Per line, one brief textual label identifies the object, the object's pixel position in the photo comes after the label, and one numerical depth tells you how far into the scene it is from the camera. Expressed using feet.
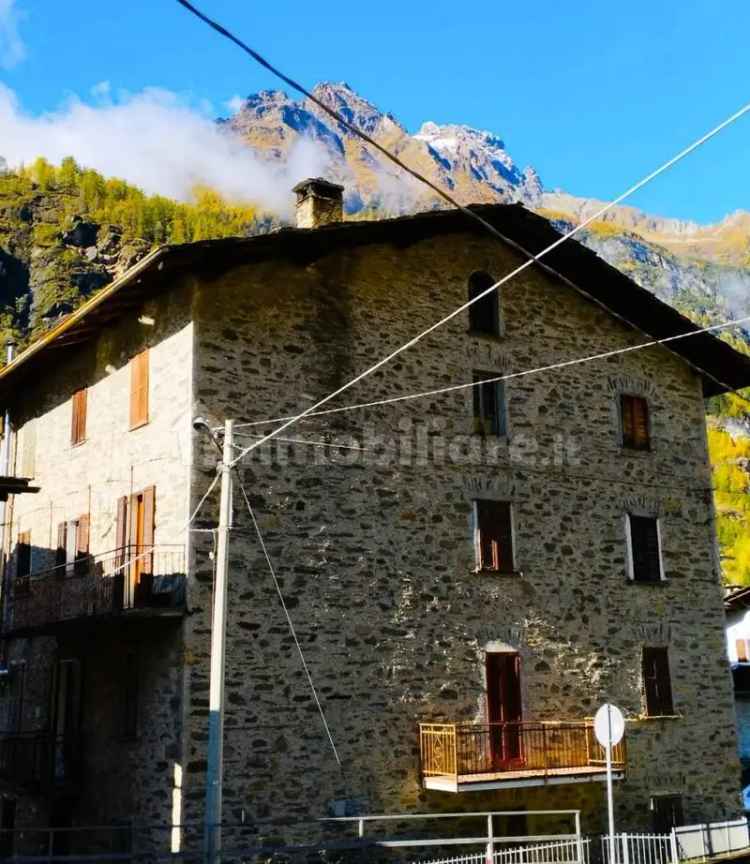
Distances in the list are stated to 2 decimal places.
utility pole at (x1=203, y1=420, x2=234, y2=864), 39.29
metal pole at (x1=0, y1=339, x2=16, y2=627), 74.18
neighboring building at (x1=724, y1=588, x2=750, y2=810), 104.42
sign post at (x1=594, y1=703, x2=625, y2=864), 46.24
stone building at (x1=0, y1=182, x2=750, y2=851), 53.78
